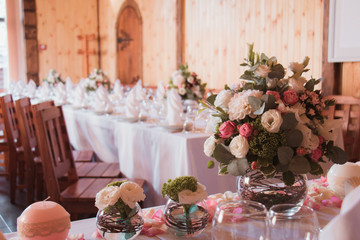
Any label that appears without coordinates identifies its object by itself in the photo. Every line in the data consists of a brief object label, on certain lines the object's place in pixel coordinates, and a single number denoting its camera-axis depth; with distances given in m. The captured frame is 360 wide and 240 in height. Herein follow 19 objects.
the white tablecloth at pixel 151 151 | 2.46
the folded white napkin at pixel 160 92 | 4.60
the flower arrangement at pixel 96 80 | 5.83
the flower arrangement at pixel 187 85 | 4.16
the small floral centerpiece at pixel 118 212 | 1.02
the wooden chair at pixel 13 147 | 3.44
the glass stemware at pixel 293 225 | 0.67
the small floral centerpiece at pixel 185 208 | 1.07
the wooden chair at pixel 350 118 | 3.57
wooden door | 8.12
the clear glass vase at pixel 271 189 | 1.16
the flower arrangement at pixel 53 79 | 6.71
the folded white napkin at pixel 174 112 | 2.85
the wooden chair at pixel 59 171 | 2.30
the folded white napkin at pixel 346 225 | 0.40
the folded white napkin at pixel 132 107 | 3.30
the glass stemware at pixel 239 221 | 0.70
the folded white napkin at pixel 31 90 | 6.14
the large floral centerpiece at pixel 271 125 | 1.08
